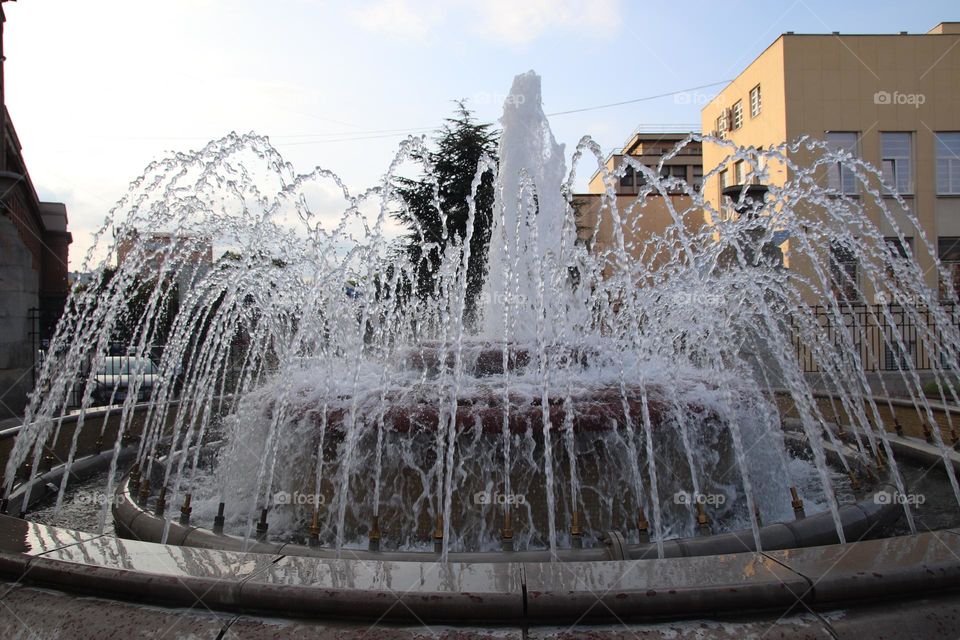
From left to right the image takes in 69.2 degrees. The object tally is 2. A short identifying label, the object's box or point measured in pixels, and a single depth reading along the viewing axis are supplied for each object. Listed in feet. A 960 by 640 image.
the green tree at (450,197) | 90.02
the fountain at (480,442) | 14.57
